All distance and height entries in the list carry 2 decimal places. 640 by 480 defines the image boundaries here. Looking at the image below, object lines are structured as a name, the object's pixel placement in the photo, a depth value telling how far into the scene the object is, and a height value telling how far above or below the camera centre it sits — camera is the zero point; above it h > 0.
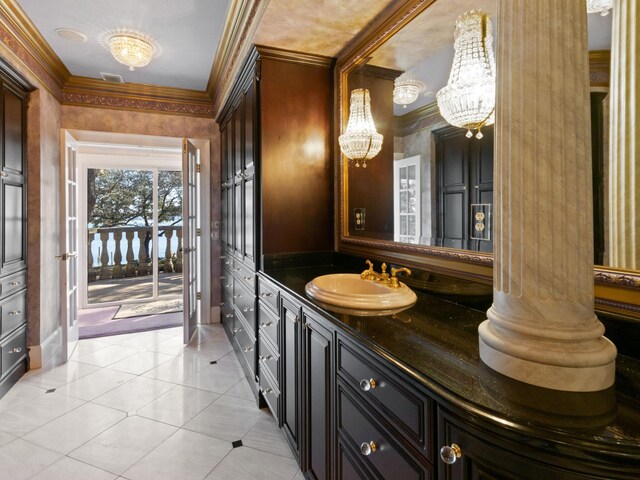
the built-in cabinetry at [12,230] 2.57 +0.05
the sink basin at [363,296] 1.41 -0.26
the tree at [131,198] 5.95 +0.65
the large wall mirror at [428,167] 0.99 +0.31
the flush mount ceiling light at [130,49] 2.78 +1.49
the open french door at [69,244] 3.21 -0.08
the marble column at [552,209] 0.77 +0.05
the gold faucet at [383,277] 1.58 -0.20
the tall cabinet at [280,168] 2.38 +0.46
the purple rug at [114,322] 4.04 -1.07
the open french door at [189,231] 3.57 +0.04
